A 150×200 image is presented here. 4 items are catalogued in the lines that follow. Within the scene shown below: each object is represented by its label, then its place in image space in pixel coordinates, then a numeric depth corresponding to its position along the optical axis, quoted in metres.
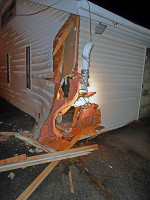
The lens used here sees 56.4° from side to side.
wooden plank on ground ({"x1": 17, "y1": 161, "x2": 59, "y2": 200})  2.60
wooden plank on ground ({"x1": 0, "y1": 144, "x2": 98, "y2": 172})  3.24
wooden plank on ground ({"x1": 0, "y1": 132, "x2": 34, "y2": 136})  4.73
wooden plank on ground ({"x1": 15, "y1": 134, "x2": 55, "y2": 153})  3.90
